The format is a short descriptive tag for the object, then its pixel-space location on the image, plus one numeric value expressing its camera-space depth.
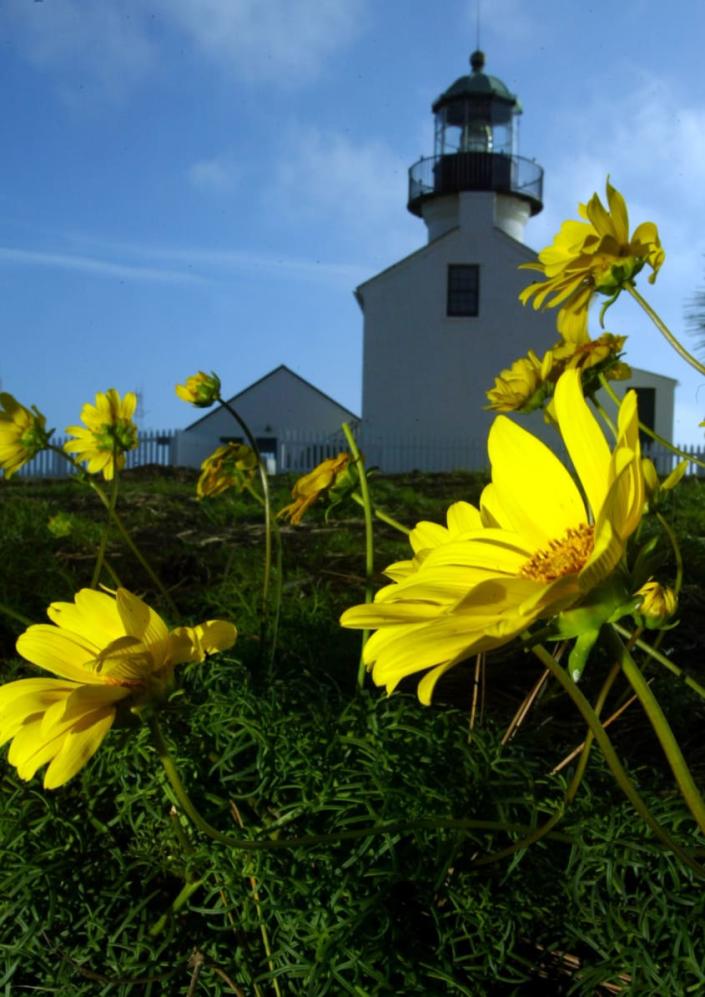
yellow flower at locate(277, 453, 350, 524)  1.03
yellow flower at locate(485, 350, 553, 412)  1.15
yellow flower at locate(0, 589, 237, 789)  0.61
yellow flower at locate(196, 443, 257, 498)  1.42
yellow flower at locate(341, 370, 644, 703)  0.41
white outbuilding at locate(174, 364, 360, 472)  17.06
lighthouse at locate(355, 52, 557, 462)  14.23
